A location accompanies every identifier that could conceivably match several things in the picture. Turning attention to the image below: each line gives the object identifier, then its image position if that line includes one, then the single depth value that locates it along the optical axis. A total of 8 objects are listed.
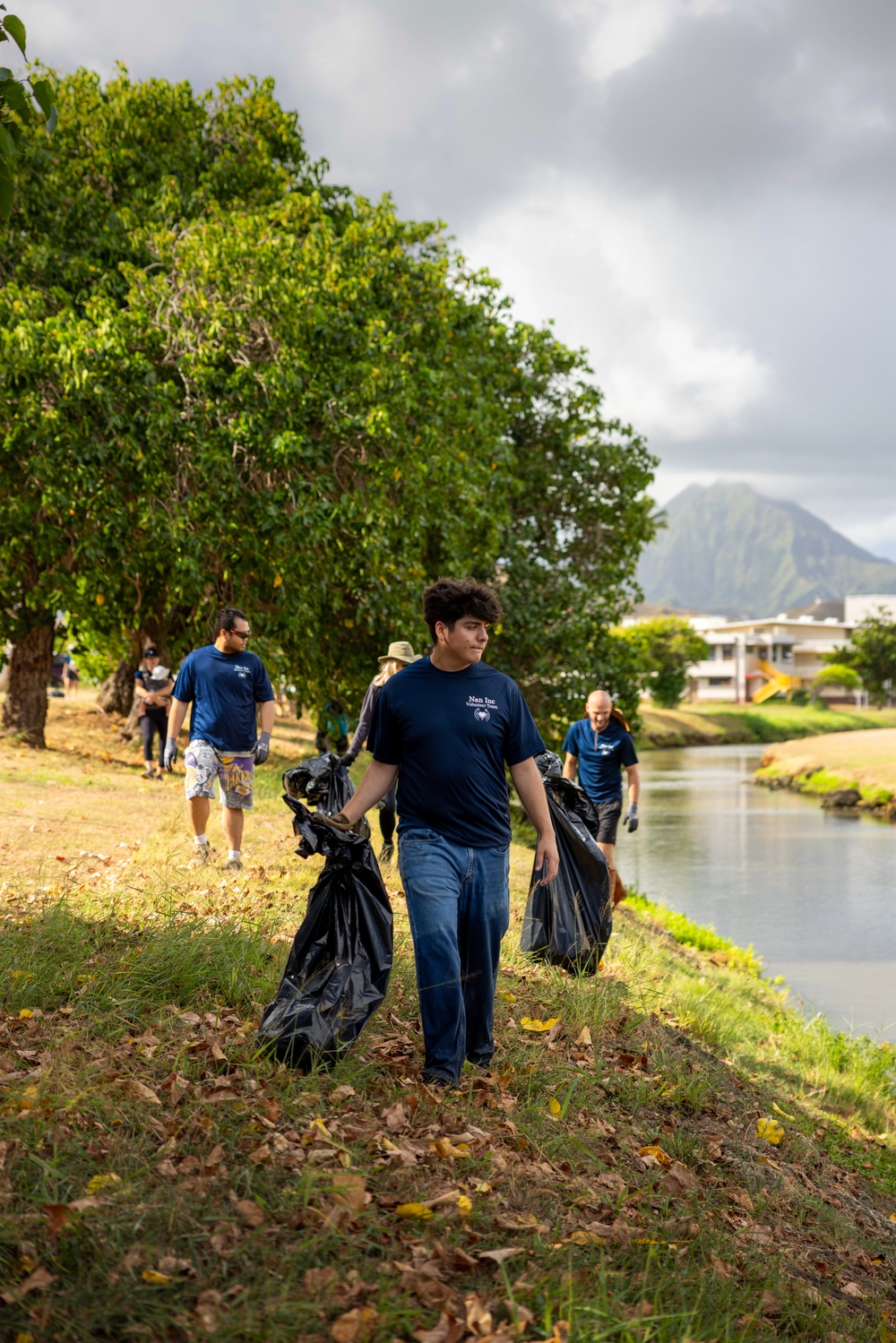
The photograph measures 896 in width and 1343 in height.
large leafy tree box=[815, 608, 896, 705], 89.06
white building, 105.75
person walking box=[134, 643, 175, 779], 15.33
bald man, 10.14
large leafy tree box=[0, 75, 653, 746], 14.12
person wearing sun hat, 8.96
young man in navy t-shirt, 4.55
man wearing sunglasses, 8.23
